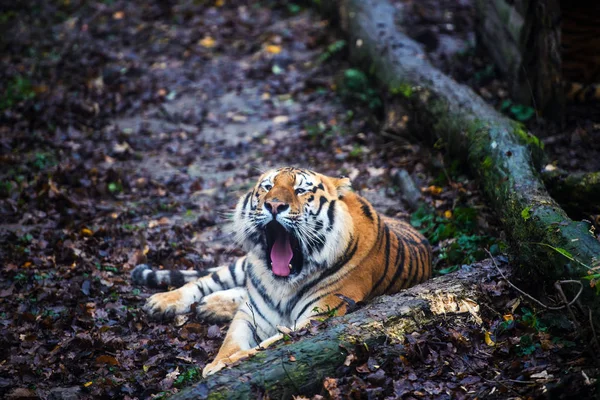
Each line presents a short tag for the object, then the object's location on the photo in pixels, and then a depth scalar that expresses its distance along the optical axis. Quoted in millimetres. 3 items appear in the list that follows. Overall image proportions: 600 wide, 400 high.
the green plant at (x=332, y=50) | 19016
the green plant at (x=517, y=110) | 13844
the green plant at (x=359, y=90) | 16261
